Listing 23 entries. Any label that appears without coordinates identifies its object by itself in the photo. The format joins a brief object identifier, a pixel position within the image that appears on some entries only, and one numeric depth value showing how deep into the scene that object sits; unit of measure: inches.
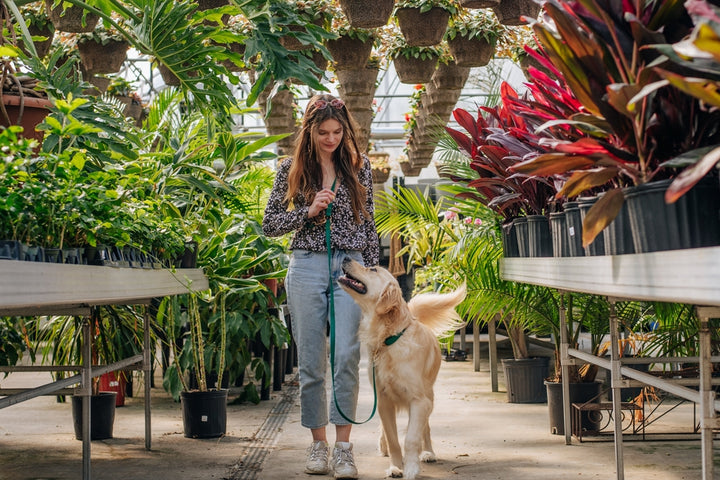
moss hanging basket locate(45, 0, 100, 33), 203.9
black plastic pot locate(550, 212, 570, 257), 110.0
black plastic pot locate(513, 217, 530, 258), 143.9
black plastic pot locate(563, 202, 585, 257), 100.0
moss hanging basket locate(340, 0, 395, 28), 182.7
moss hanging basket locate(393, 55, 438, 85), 272.5
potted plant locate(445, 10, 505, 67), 245.6
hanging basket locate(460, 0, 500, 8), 170.2
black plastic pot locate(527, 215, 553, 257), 133.2
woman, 139.2
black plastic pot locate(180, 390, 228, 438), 175.6
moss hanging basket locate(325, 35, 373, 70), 246.8
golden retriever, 136.4
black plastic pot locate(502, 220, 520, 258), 155.7
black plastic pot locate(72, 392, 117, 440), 173.5
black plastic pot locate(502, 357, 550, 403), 225.6
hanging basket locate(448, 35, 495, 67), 249.6
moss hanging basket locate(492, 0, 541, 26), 189.0
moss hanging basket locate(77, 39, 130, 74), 249.8
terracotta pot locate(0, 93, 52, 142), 120.8
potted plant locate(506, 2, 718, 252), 67.4
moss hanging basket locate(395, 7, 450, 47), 216.1
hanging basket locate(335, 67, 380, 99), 260.1
